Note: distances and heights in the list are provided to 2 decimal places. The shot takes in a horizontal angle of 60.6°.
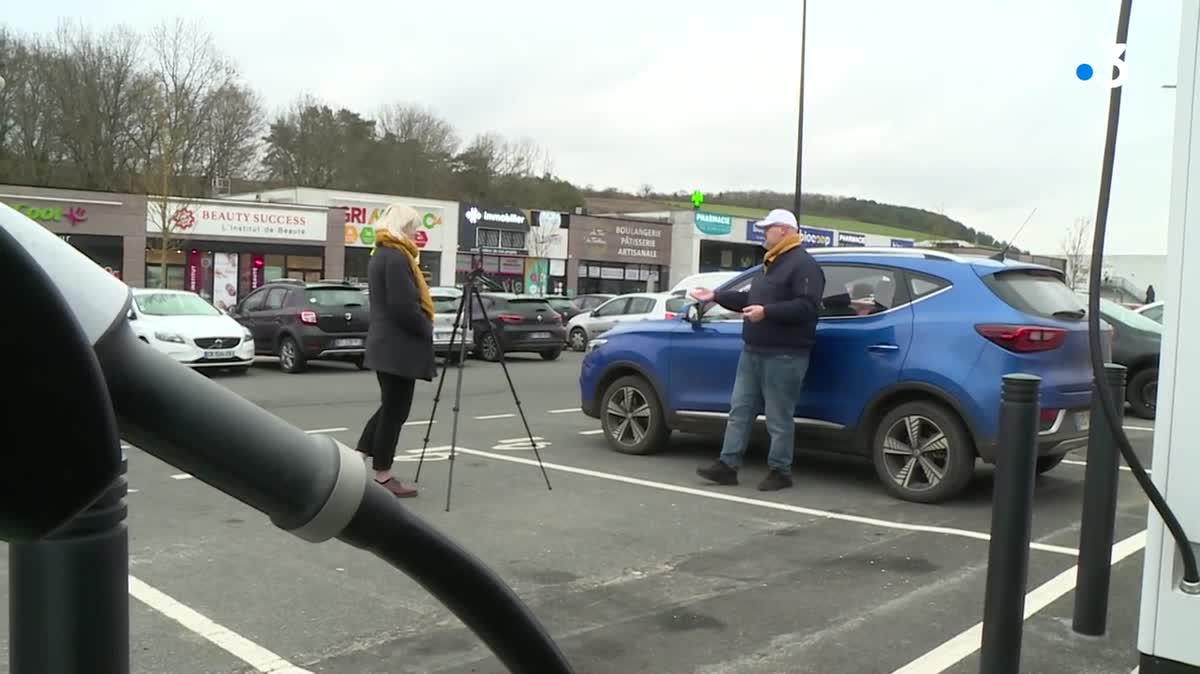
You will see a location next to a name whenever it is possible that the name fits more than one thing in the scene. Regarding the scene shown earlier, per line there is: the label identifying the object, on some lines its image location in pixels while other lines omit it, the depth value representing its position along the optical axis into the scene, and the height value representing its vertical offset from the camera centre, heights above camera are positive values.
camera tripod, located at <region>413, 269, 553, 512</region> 6.82 -0.38
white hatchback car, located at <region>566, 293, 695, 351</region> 23.52 -1.30
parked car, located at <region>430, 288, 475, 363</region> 19.42 -1.29
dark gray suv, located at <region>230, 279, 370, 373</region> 17.28 -1.35
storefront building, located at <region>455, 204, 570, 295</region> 41.31 +0.38
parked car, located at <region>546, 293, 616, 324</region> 28.47 -1.36
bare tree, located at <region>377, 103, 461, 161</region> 56.25 +6.55
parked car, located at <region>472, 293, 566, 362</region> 21.09 -1.49
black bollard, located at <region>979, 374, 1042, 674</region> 3.56 -0.86
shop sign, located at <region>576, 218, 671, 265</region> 46.12 +0.84
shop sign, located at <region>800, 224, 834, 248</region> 53.63 +1.89
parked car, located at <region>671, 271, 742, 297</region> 19.94 -0.34
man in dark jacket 6.98 -0.53
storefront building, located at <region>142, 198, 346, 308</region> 33.06 -0.17
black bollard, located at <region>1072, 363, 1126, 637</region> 4.27 -1.00
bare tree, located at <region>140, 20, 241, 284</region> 32.28 +3.22
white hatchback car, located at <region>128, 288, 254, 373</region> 15.30 -1.42
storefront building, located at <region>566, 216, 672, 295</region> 45.91 +0.20
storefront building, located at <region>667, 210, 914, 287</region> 51.03 +1.24
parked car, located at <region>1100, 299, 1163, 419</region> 12.28 -0.89
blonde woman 6.70 -0.55
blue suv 6.68 -0.57
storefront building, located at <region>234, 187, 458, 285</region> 37.91 +0.95
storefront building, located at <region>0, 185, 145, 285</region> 30.92 +0.35
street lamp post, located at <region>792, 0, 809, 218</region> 23.97 +2.63
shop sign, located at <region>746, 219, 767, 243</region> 53.97 +1.68
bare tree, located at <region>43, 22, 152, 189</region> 37.09 +4.68
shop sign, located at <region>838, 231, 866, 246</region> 57.78 +1.95
